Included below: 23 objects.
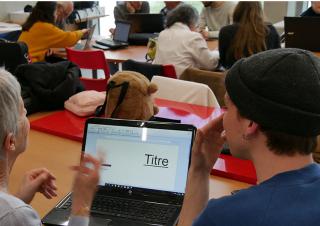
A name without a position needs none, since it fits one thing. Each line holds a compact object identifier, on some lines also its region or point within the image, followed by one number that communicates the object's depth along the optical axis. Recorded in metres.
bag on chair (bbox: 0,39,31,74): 3.69
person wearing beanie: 0.86
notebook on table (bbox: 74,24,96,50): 4.62
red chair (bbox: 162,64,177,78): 3.32
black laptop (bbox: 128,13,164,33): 5.03
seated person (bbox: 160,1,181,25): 5.93
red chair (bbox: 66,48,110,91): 3.64
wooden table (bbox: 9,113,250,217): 1.56
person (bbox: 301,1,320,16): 4.63
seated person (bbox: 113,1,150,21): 5.94
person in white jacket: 3.68
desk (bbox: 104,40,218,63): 4.11
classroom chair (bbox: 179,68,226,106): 2.79
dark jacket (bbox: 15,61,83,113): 2.39
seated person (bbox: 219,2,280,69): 3.63
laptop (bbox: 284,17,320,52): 3.82
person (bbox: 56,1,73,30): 4.69
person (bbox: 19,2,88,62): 4.30
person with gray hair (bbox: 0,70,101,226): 1.02
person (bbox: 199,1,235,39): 5.39
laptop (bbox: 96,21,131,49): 4.68
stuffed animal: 1.85
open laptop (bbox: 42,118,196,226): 1.41
